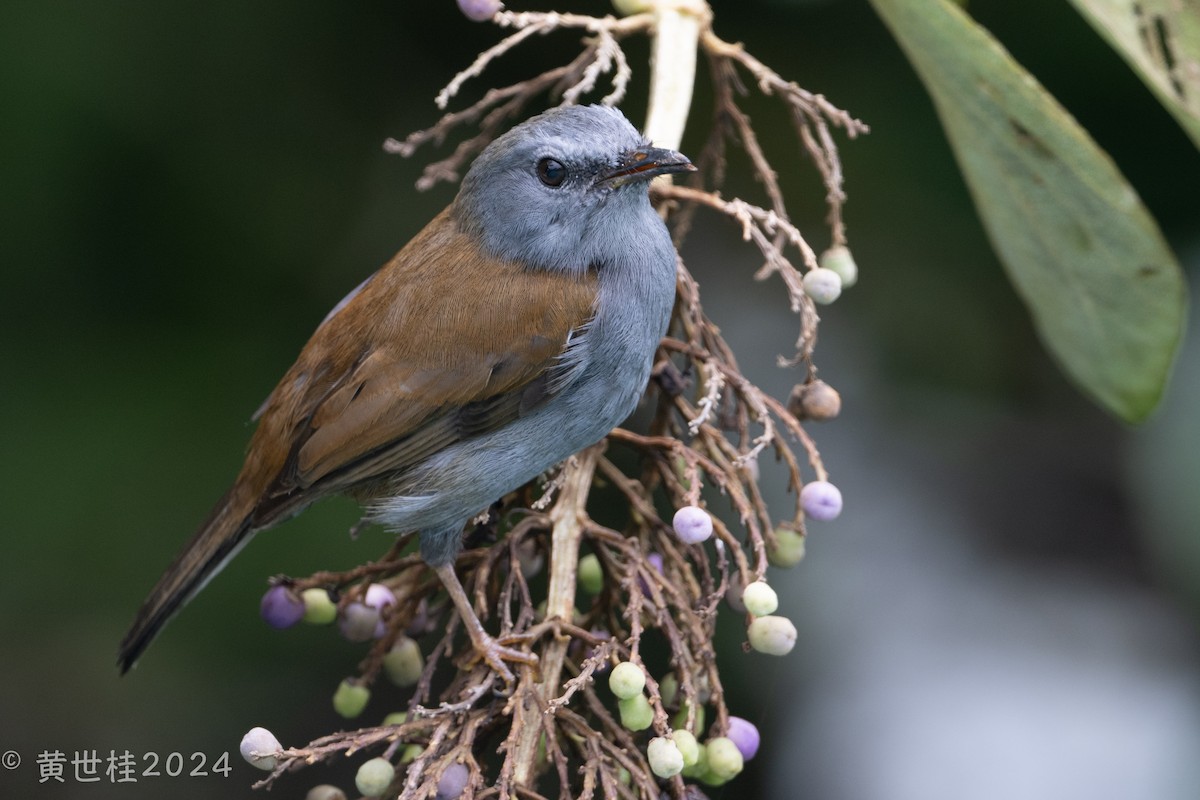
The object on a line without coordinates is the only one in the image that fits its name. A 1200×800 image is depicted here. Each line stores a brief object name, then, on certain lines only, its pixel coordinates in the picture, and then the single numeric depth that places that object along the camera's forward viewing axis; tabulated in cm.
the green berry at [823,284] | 460
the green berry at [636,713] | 395
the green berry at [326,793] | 444
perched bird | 506
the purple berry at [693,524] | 408
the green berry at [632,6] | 518
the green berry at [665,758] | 375
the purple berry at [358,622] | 482
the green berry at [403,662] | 490
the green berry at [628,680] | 384
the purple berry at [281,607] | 481
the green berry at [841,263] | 486
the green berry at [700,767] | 420
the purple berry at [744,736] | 436
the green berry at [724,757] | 414
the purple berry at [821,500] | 450
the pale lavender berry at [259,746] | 389
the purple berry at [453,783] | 387
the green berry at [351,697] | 470
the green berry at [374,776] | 398
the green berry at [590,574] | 505
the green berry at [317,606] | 491
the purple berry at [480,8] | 517
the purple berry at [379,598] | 483
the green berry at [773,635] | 421
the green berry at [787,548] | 475
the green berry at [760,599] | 409
